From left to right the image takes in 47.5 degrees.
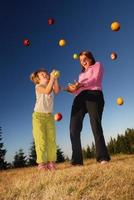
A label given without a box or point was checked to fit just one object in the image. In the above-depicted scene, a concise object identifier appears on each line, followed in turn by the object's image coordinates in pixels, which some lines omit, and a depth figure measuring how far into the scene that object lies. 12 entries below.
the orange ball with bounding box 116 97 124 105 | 4.39
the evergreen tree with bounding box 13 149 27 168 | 16.33
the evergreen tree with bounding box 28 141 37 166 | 15.78
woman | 3.54
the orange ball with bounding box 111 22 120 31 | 4.14
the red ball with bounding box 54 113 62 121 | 4.18
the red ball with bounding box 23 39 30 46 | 4.33
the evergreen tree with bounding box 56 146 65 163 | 15.57
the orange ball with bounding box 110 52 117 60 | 4.05
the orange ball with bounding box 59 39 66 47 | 4.34
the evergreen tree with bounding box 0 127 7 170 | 15.66
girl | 3.49
